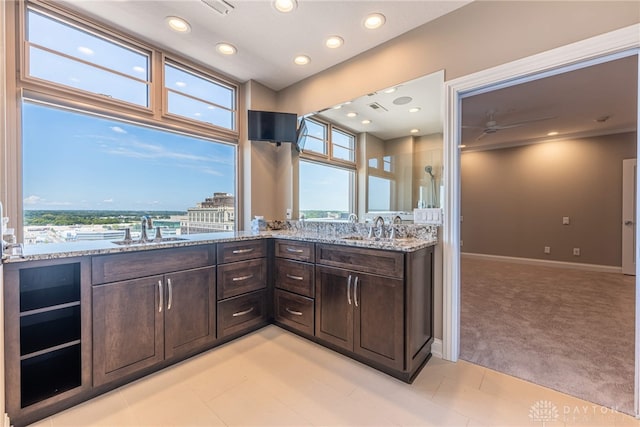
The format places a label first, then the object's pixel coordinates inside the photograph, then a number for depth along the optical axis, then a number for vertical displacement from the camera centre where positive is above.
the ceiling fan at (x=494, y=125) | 4.34 +1.47
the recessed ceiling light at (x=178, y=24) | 2.26 +1.60
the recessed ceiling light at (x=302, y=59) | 2.81 +1.60
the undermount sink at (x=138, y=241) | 2.13 -0.24
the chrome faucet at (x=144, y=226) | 2.37 -0.13
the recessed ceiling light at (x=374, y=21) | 2.21 +1.60
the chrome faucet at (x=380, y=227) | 2.52 -0.14
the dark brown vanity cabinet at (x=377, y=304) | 1.88 -0.71
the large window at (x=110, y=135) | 2.06 +0.71
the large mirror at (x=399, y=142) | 2.30 +0.66
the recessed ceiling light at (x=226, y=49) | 2.62 +1.60
